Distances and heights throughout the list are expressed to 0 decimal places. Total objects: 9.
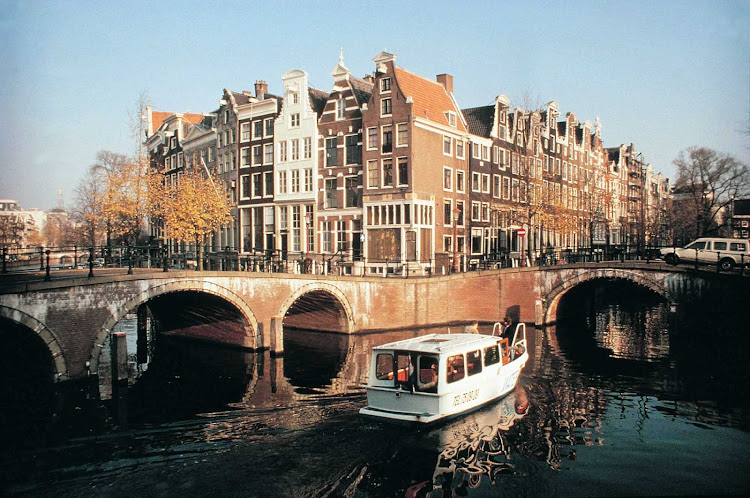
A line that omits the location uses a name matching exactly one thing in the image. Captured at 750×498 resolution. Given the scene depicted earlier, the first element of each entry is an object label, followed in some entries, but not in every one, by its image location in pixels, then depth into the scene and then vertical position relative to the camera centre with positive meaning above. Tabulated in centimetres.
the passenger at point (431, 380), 1805 -366
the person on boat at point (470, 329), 2395 -286
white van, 3475 +15
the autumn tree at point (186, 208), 4181 +365
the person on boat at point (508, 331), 2438 -298
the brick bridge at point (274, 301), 2306 -221
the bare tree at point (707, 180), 6003 +760
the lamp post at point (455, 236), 4548 +167
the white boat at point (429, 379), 1764 -371
